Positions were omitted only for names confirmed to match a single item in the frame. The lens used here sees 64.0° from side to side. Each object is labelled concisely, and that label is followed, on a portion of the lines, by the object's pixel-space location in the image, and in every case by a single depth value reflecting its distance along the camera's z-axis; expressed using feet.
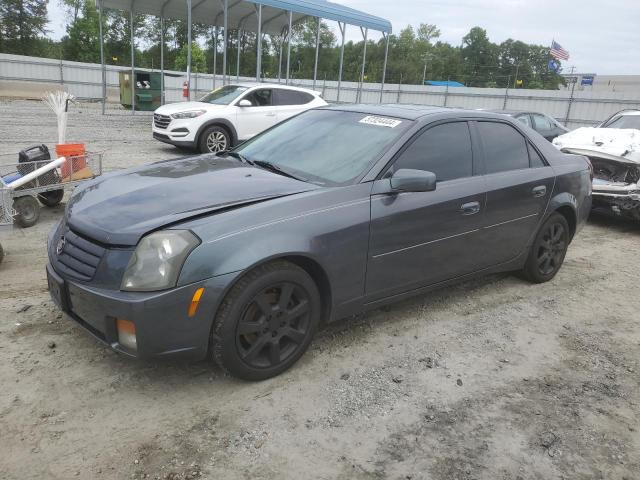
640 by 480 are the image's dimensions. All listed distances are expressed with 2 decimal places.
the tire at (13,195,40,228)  18.47
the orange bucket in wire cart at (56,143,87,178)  19.66
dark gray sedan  8.69
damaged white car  23.40
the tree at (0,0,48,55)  152.46
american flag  112.88
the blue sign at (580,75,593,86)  235.93
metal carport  56.90
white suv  36.27
